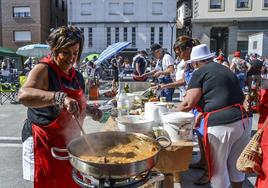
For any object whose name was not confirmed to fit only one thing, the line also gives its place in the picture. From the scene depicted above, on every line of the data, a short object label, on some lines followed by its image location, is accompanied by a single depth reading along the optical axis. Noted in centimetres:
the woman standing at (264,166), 210
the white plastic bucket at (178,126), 263
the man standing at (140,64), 1098
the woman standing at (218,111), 286
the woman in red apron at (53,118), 197
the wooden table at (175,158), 262
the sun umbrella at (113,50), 1265
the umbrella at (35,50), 1824
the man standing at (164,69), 642
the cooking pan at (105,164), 153
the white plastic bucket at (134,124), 266
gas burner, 162
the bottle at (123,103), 393
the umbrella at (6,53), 2129
